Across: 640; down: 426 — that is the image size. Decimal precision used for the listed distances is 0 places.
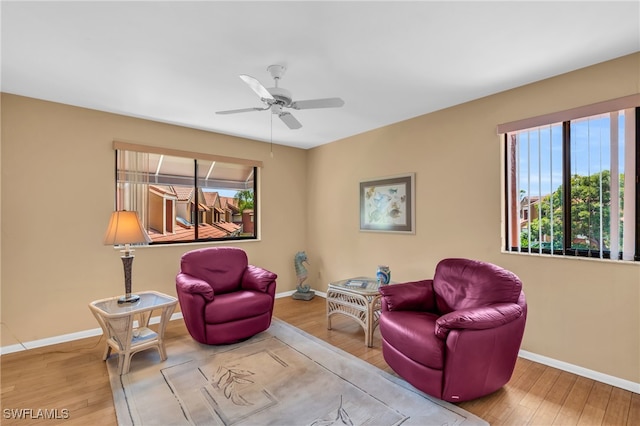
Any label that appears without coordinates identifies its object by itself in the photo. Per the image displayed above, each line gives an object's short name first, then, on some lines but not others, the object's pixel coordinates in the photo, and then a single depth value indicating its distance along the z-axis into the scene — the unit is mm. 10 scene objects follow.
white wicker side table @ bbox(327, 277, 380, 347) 3145
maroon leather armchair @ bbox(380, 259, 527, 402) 2004
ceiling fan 2341
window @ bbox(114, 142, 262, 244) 3742
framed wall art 3904
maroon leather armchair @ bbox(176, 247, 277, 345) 2973
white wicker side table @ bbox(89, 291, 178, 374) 2516
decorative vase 3434
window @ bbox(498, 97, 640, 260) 2381
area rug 1996
